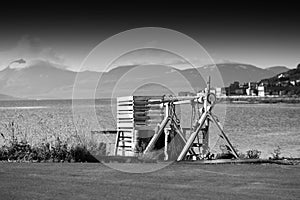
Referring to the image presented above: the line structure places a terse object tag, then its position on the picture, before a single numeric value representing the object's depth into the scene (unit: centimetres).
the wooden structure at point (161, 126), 1694
